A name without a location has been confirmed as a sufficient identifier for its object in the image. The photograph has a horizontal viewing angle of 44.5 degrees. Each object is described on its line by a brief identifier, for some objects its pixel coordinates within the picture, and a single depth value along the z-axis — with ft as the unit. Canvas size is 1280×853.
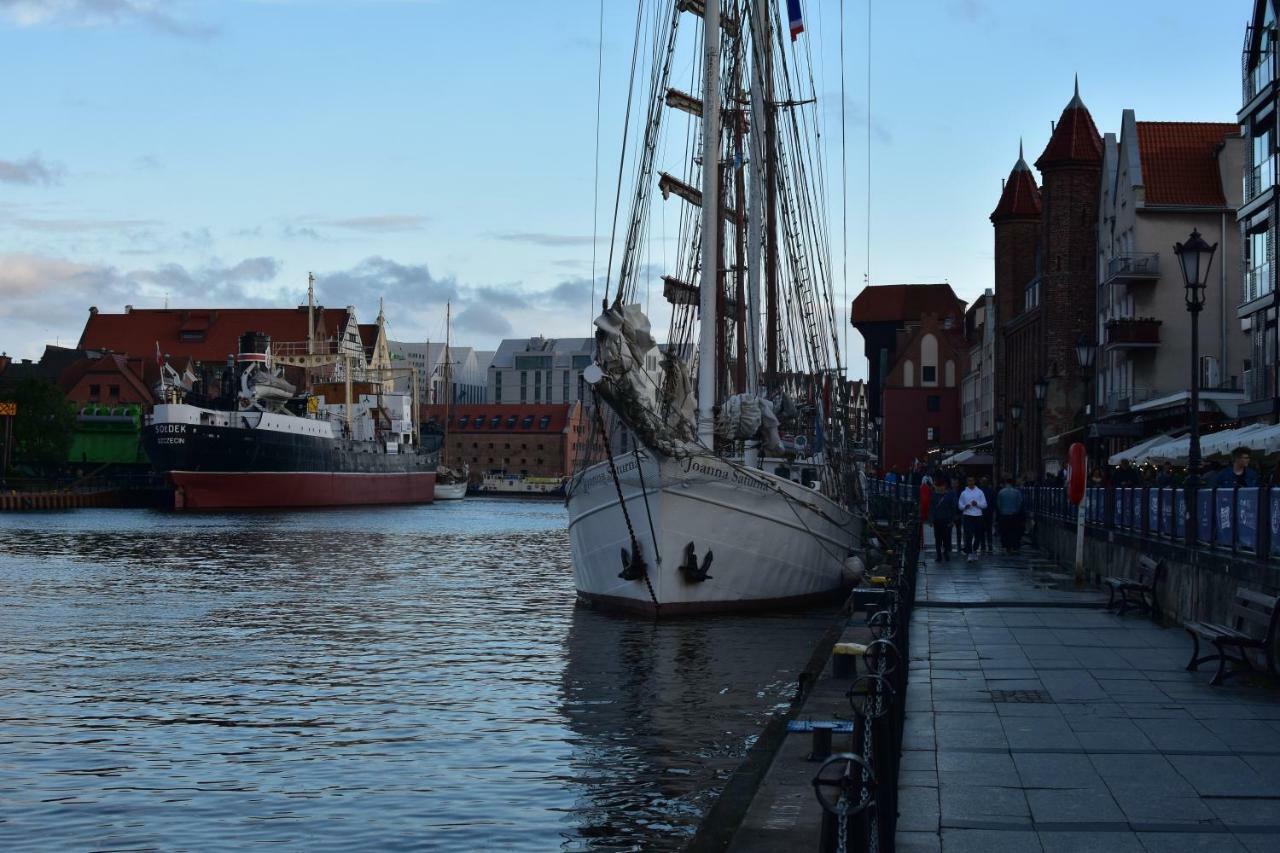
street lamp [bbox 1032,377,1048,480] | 145.48
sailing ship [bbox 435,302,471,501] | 520.42
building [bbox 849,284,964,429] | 519.19
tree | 369.50
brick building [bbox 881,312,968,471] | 403.34
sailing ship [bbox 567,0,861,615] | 87.71
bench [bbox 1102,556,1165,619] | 69.26
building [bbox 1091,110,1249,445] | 192.34
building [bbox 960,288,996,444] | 337.52
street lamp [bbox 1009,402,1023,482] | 164.14
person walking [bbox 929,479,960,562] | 118.93
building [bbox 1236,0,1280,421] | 148.25
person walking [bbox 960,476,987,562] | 114.11
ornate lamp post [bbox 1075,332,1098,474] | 131.34
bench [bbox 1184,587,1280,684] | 45.91
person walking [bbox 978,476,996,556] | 119.85
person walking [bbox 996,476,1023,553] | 120.47
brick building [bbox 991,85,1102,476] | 244.01
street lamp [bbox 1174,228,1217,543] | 79.82
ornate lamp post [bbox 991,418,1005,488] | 271.45
